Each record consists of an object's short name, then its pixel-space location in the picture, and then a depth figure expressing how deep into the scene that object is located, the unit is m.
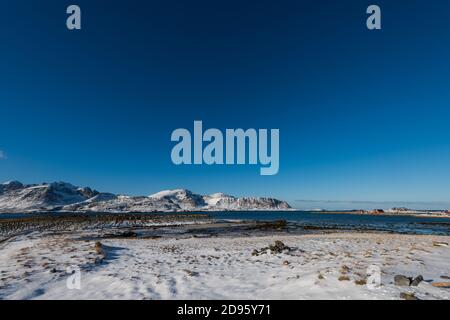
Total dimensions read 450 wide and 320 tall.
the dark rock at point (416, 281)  7.96
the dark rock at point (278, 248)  16.77
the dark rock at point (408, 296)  6.92
